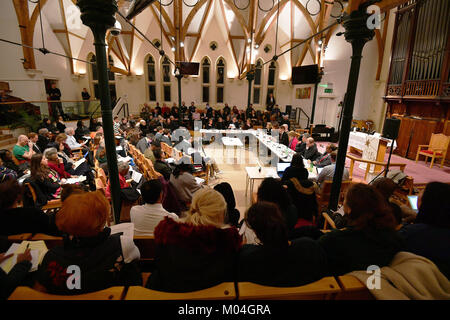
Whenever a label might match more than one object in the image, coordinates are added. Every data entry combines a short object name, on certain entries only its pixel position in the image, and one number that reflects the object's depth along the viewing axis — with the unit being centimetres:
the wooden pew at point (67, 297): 111
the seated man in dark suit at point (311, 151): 577
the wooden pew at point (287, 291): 116
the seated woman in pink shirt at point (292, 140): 694
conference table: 457
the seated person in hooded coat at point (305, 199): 287
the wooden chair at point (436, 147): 657
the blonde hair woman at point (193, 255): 128
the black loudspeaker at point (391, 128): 373
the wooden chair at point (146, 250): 182
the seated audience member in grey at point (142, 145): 623
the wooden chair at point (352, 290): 121
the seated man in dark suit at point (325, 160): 494
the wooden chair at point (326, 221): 247
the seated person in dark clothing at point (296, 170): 332
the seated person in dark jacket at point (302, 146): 620
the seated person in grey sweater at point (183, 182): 338
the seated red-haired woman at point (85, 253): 126
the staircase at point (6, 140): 726
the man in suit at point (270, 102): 1570
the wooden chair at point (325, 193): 367
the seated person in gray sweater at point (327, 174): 396
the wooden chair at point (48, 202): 319
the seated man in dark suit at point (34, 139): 525
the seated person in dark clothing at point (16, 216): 188
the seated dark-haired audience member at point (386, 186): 243
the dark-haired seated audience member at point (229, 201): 271
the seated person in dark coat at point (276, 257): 129
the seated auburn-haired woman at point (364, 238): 136
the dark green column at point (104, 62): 196
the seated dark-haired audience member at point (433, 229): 143
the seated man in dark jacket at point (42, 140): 596
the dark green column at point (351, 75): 226
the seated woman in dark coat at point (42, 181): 327
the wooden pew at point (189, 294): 112
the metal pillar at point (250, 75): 840
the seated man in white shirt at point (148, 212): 217
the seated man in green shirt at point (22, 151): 486
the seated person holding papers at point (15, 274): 128
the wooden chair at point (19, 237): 170
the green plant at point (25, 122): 791
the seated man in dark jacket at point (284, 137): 723
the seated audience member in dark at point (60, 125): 839
